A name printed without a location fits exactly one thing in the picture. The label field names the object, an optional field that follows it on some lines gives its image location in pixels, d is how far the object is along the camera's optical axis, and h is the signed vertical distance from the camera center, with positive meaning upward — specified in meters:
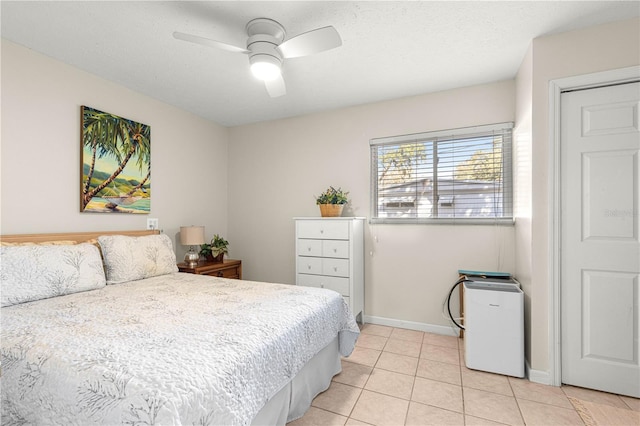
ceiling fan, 1.79 +1.05
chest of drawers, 3.12 -0.46
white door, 1.99 -0.17
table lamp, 3.36 -0.28
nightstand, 3.15 -0.60
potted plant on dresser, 3.34 +0.12
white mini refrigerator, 2.28 -0.90
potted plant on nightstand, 3.60 -0.44
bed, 1.00 -0.55
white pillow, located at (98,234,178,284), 2.42 -0.37
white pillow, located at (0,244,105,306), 1.81 -0.38
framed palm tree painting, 2.66 +0.48
